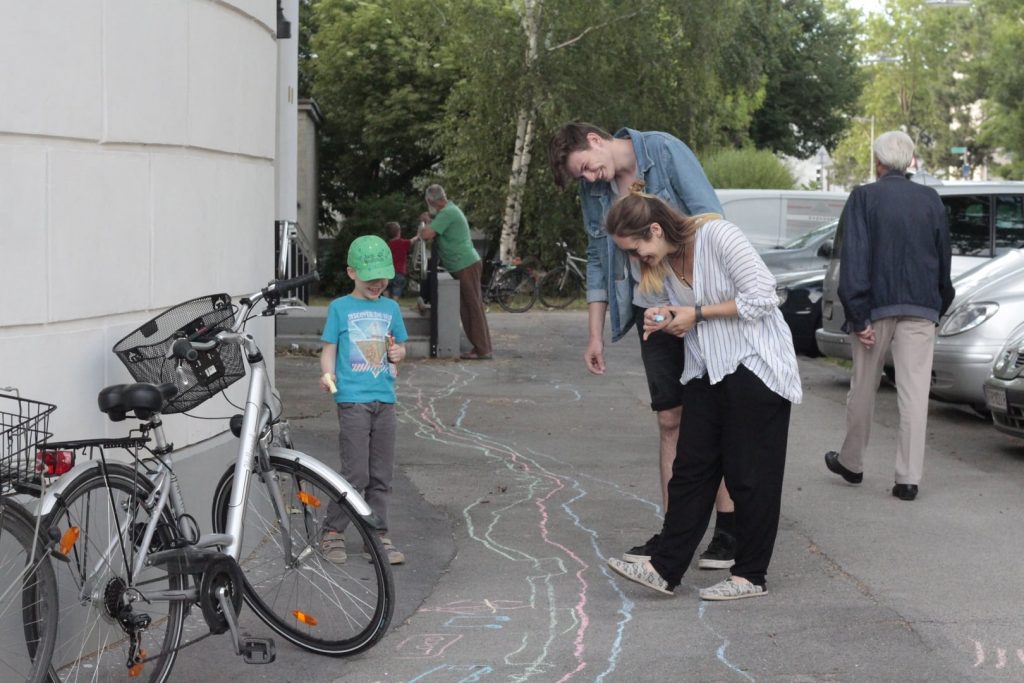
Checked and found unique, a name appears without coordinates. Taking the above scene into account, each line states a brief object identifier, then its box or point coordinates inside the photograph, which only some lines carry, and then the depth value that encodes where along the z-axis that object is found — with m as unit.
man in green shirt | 14.93
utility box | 14.95
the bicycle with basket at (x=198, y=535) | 4.49
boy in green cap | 6.02
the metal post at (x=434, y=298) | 15.04
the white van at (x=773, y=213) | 19.11
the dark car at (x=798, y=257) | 16.98
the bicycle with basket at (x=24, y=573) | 4.00
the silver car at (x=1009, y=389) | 8.83
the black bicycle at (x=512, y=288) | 23.81
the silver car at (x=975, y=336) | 10.12
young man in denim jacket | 6.07
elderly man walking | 7.73
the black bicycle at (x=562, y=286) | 24.44
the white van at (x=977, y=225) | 12.52
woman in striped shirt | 5.58
